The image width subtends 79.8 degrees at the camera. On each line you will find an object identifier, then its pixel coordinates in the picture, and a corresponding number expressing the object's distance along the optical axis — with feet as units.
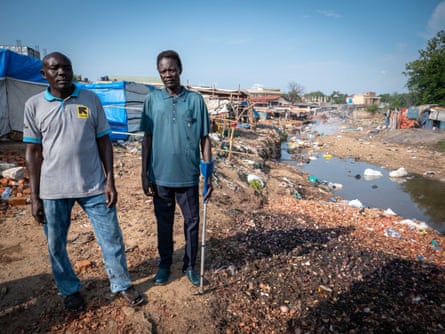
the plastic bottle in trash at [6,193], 13.69
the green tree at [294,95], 172.24
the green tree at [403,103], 122.21
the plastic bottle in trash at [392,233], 15.52
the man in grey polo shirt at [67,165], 6.00
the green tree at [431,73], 77.25
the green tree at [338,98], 265.34
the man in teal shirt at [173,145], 7.25
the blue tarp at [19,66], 24.27
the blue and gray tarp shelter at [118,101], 31.22
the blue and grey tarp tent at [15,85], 24.93
